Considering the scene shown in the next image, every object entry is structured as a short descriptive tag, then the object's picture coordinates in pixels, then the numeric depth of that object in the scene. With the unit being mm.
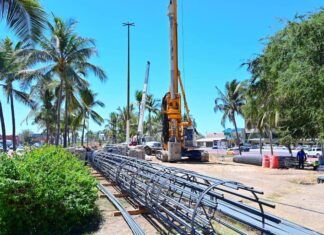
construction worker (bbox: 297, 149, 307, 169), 28550
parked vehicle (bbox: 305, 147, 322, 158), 56000
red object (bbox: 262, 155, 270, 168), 27828
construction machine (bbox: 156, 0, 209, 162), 29062
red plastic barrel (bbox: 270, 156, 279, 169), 27094
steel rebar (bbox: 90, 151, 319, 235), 4356
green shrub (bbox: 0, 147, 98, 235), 7074
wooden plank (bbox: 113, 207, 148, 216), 8906
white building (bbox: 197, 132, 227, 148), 116912
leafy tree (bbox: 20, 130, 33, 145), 136625
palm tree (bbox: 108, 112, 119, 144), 99375
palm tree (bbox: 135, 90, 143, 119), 67962
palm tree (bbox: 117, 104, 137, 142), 79812
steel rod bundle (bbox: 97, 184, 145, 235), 7109
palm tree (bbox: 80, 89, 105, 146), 37125
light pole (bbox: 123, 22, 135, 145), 44419
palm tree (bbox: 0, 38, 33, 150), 38594
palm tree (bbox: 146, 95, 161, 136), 71612
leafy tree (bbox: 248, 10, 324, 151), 16984
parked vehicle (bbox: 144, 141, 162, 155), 38425
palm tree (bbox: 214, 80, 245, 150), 61969
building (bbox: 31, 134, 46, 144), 134625
